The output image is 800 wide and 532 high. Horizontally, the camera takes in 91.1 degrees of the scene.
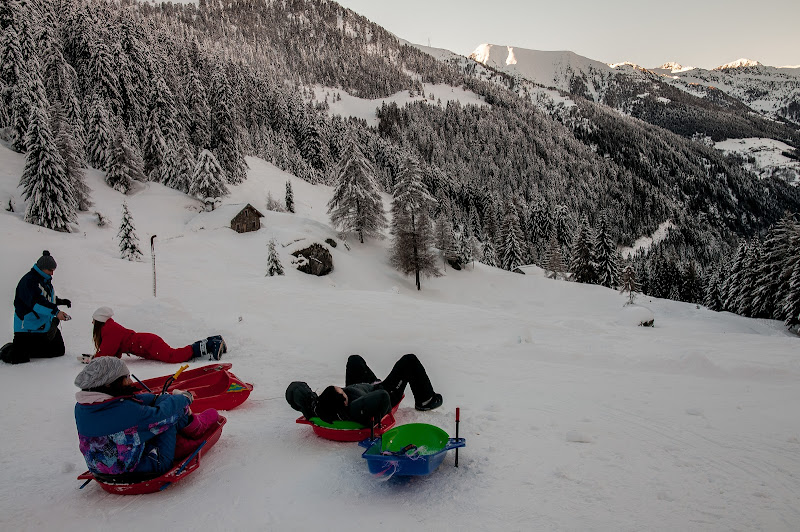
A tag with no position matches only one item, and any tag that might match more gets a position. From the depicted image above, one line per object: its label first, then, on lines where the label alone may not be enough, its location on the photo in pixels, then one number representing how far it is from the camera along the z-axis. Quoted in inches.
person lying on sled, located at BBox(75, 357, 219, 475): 131.7
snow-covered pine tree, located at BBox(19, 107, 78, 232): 1105.4
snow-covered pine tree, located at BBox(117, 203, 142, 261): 1047.0
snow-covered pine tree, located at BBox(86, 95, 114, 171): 1619.1
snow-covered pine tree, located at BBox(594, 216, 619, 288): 2018.9
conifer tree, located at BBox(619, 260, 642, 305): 1476.4
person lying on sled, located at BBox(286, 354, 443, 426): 167.5
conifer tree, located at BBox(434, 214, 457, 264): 1670.8
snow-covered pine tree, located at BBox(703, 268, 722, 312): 1967.2
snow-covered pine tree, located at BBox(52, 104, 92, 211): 1315.2
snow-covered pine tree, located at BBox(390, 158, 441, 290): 1455.5
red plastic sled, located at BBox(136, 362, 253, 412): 210.4
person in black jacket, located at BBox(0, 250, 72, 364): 297.6
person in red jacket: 288.2
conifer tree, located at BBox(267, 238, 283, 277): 1123.9
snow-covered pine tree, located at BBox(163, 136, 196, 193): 1769.2
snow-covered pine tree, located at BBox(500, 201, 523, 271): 2253.9
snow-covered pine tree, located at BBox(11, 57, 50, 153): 1439.5
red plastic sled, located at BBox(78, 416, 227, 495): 137.4
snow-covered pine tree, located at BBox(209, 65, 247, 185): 2112.5
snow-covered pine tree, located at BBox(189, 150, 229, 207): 1669.5
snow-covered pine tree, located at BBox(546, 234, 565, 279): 2097.7
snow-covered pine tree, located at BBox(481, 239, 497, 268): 2359.7
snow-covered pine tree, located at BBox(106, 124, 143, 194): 1582.2
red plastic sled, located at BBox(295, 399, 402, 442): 173.6
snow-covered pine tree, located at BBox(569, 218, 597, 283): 2011.6
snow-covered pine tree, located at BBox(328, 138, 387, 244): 1583.4
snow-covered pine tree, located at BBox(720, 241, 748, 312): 1488.7
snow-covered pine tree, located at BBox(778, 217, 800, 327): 1079.0
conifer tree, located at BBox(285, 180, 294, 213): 1984.5
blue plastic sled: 138.9
